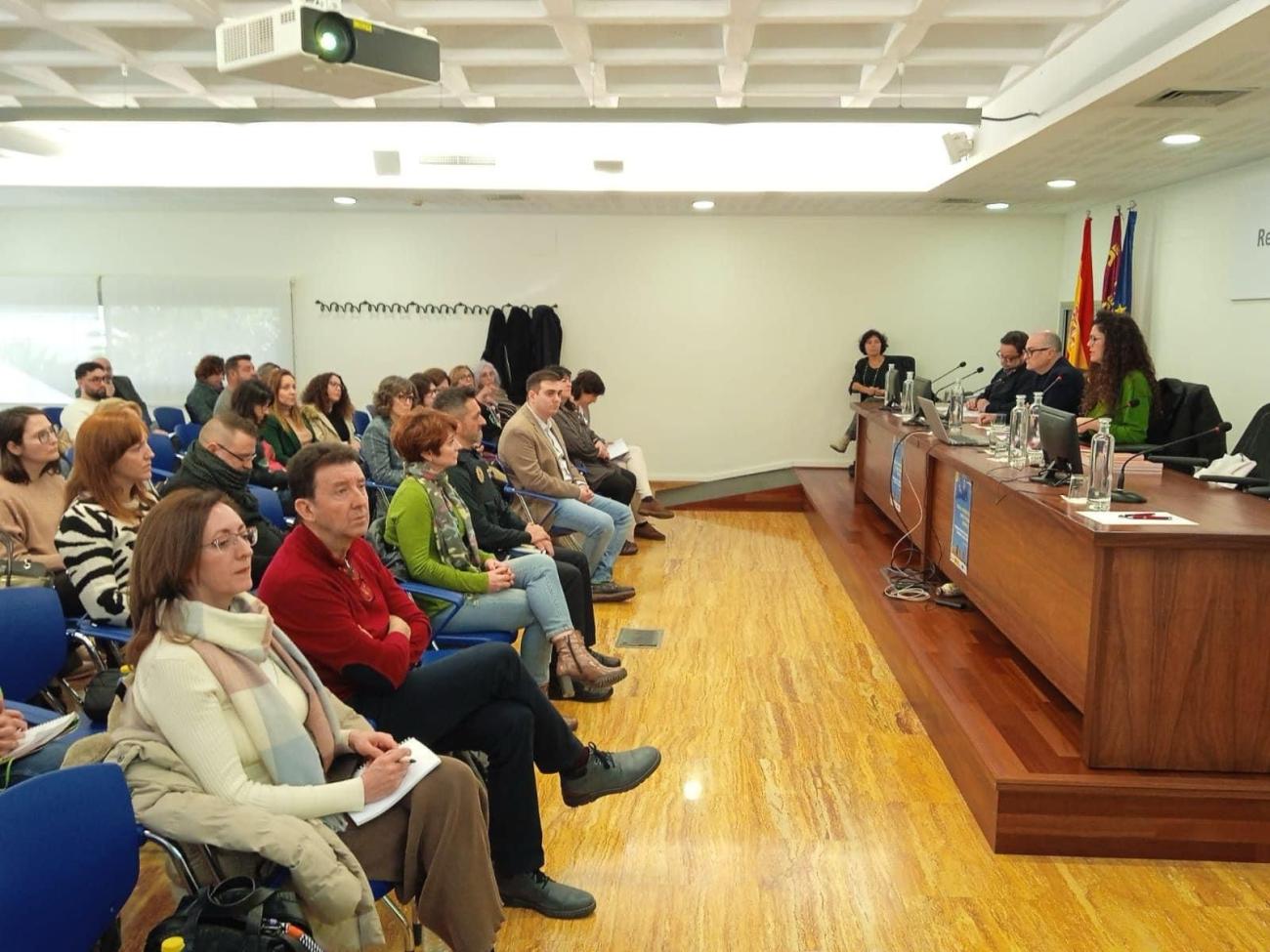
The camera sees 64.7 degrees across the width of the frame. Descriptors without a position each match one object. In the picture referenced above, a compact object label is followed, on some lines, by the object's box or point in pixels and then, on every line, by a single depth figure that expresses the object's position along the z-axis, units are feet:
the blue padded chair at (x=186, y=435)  21.56
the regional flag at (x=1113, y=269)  24.06
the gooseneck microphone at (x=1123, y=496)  10.86
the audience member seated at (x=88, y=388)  21.43
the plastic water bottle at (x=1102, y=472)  10.40
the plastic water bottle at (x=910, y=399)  20.33
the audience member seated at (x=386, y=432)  17.37
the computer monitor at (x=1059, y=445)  11.43
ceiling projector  10.16
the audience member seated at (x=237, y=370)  22.99
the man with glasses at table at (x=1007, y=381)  21.06
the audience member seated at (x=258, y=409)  16.79
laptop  15.88
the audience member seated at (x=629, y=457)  22.11
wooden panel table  9.25
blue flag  23.59
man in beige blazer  16.81
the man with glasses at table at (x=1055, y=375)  19.49
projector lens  10.18
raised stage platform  9.41
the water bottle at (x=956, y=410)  18.48
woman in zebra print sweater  9.35
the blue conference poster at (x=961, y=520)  14.28
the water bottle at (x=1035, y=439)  13.46
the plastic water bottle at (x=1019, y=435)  13.46
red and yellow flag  24.79
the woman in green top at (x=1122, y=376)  17.26
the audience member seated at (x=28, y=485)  10.89
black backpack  5.20
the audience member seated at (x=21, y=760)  6.63
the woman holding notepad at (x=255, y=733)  6.01
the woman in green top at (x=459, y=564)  11.13
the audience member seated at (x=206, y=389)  24.63
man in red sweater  7.99
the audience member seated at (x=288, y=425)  19.11
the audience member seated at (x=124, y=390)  25.98
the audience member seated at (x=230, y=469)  11.93
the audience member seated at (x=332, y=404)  20.98
